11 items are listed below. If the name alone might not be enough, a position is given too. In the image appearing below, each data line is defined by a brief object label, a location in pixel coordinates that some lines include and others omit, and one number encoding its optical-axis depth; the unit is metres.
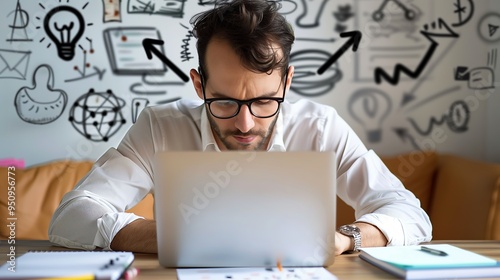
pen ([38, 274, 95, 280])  0.90
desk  1.01
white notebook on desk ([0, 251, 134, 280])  0.92
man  1.30
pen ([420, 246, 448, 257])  1.11
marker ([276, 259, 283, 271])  1.03
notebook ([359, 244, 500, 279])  0.99
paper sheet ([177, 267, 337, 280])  0.97
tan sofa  2.45
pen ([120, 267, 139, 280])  0.96
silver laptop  0.99
